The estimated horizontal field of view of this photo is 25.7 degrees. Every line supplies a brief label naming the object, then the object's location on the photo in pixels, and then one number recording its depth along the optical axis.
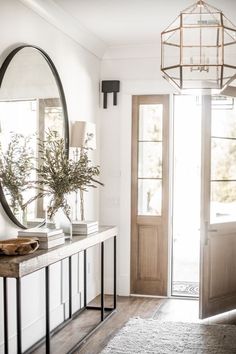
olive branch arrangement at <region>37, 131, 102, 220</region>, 4.09
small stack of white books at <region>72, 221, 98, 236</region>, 4.47
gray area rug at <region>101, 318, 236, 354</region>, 4.10
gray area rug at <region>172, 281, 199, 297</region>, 6.02
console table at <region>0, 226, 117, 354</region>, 3.09
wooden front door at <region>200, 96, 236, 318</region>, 5.01
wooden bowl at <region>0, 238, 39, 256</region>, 3.26
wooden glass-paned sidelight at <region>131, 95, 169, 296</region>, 5.85
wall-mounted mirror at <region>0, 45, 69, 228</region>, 3.75
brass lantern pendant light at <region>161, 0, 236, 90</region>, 2.53
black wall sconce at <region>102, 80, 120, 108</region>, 5.89
